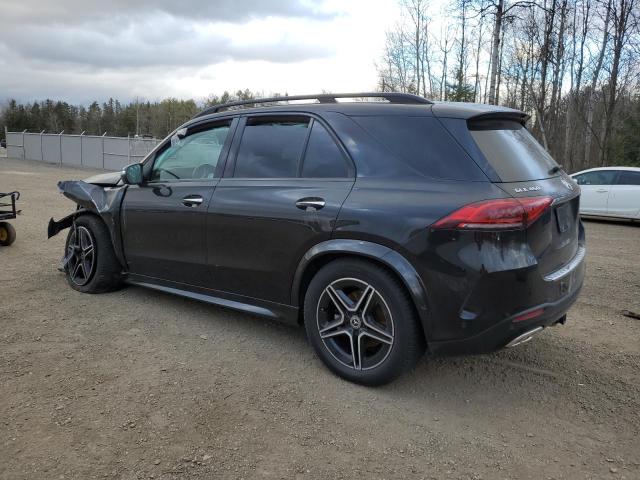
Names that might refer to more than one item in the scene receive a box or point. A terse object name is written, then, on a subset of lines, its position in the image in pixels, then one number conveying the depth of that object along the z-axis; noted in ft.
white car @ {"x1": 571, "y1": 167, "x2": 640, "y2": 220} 41.47
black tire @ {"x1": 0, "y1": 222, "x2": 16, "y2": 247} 23.89
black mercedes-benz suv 9.64
